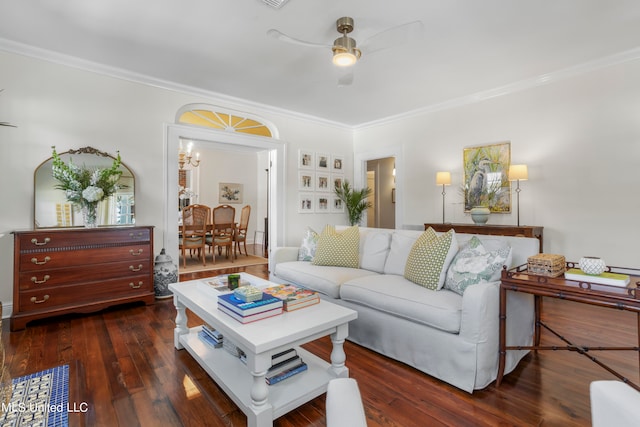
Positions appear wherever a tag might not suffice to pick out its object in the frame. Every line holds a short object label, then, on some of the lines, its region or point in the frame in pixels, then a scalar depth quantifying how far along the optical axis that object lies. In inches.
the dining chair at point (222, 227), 223.5
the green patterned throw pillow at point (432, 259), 85.7
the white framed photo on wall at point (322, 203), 213.9
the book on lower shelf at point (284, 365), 67.7
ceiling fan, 88.0
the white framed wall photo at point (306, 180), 203.8
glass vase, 122.7
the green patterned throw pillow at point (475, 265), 77.4
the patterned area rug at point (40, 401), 59.4
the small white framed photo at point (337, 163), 221.7
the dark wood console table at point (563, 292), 54.8
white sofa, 69.6
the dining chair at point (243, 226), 244.1
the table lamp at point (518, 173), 139.9
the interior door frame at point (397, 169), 203.3
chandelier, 278.5
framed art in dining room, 320.8
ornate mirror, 121.0
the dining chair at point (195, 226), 214.7
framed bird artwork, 156.3
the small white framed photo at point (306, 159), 203.0
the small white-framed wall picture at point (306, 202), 204.4
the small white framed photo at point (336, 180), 221.7
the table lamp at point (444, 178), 170.1
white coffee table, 56.6
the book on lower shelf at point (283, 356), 69.0
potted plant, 219.8
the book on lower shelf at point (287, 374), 66.6
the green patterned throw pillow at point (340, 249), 119.4
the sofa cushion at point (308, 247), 132.0
